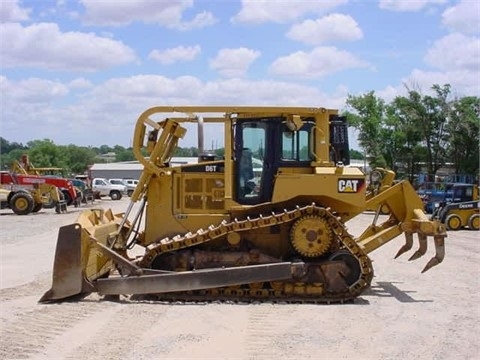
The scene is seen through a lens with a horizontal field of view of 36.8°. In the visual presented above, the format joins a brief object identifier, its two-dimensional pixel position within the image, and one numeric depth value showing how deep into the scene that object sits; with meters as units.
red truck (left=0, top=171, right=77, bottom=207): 34.44
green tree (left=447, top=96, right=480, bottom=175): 46.97
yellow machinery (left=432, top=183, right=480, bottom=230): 27.30
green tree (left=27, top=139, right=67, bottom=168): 108.94
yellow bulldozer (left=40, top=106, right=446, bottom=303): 10.71
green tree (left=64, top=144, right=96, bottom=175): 120.75
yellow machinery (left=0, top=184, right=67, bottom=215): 33.34
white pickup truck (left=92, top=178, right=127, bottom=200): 56.83
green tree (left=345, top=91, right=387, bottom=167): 54.34
